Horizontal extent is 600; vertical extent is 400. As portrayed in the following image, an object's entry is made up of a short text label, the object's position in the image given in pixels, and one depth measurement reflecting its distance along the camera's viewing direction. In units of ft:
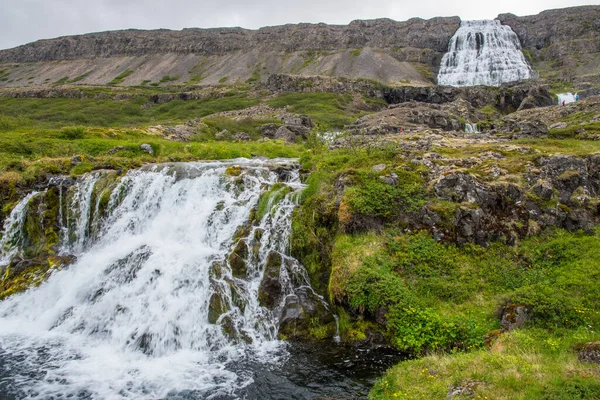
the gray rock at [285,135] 151.08
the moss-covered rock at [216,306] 43.83
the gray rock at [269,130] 163.53
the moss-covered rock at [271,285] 45.80
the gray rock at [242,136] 156.64
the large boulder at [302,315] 42.86
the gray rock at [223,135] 153.17
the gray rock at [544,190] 48.88
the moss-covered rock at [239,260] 48.88
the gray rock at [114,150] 95.06
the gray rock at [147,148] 98.70
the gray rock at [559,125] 112.39
